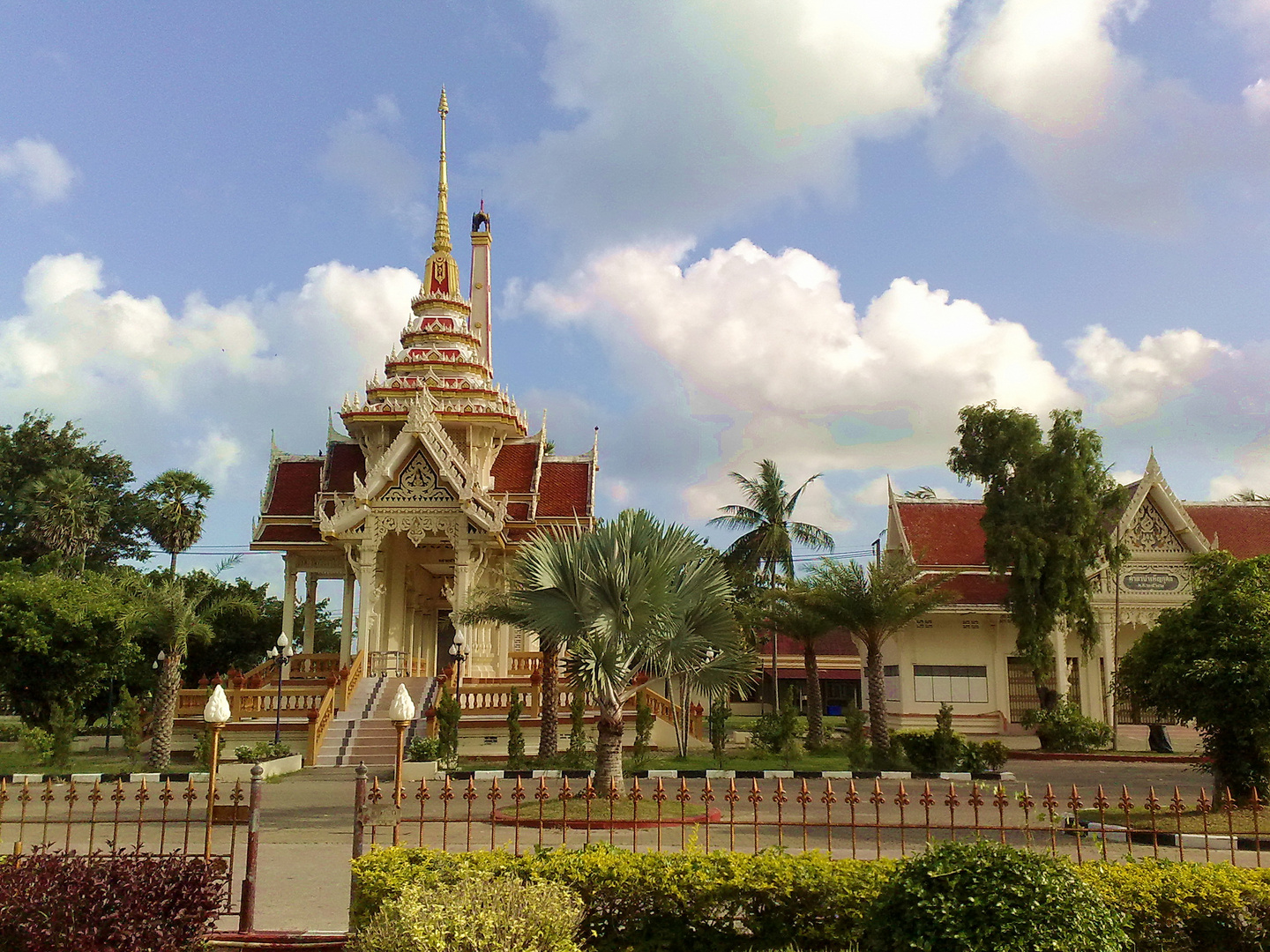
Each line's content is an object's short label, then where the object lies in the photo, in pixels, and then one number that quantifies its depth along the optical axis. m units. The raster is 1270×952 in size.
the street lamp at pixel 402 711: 9.37
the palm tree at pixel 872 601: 21.36
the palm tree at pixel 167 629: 20.75
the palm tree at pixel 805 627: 24.00
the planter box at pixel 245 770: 19.49
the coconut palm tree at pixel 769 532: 35.34
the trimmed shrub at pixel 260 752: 19.61
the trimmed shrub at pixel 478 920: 5.64
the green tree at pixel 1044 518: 25.84
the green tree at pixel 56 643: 23.53
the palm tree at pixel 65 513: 39.41
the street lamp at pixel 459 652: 23.66
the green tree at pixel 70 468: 42.91
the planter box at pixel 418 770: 19.58
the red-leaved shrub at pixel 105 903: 6.50
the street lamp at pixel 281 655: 21.48
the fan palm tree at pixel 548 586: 13.78
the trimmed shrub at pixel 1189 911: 6.64
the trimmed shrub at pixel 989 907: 5.36
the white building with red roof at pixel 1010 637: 28.66
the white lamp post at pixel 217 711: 9.83
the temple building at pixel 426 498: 26.38
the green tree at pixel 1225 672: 13.18
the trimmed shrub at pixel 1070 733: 24.64
